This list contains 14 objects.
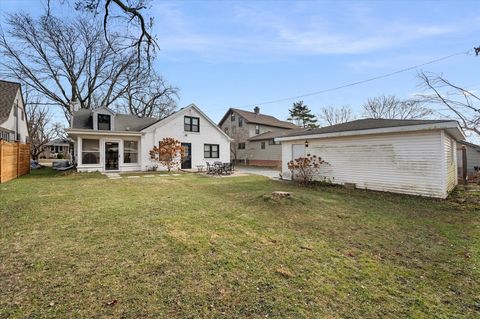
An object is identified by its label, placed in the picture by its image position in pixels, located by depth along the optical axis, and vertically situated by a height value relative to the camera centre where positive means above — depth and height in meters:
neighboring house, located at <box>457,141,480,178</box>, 17.66 +0.24
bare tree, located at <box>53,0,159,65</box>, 4.98 +3.24
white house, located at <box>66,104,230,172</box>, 15.40 +1.66
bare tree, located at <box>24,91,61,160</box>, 29.66 +4.93
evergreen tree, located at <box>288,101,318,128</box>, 39.11 +7.45
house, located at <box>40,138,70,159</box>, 38.17 +2.17
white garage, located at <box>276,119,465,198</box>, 8.15 +0.27
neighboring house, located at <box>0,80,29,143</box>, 15.43 +3.50
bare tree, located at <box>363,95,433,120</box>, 29.64 +6.77
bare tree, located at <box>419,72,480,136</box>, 11.05 +2.97
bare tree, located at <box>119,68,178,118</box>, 26.89 +7.54
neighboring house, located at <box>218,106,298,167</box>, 25.89 +3.08
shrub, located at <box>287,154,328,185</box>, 11.58 -0.31
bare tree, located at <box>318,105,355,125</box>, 35.22 +6.99
